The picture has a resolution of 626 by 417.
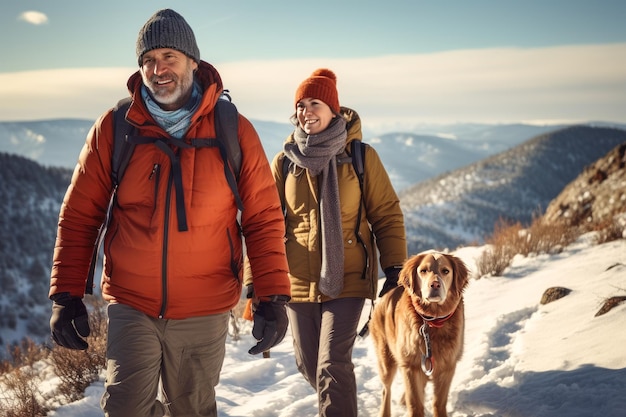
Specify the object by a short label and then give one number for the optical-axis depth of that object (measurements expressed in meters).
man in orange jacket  2.19
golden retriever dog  2.85
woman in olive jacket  3.08
